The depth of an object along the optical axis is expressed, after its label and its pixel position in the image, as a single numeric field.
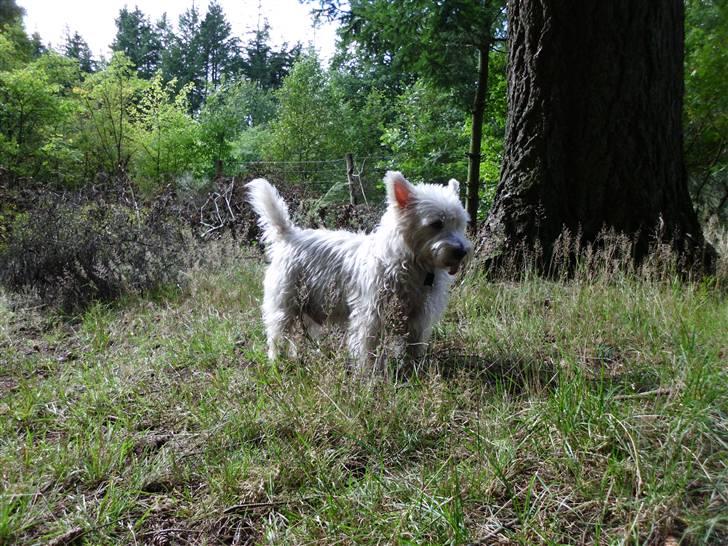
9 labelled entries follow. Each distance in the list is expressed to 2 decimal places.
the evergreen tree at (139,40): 59.75
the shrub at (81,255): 5.78
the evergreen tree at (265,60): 55.47
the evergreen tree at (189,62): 57.22
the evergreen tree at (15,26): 18.94
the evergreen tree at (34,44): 21.88
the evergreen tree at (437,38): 7.30
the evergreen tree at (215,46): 59.06
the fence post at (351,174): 10.97
